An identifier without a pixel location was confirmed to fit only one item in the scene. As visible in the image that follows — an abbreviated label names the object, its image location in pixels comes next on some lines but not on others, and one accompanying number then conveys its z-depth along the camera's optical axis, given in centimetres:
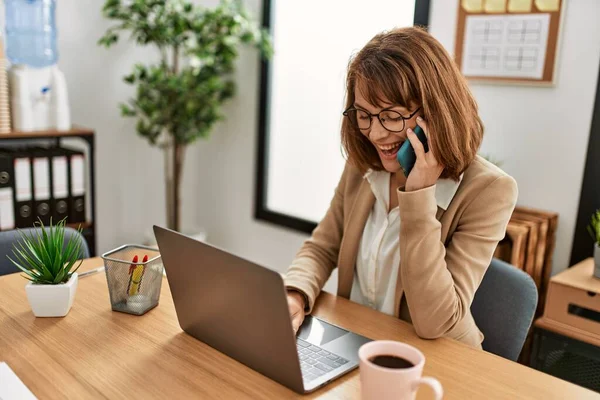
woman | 119
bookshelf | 246
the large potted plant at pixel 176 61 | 270
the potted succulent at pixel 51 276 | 117
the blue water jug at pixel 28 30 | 261
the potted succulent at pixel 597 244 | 180
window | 280
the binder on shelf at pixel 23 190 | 239
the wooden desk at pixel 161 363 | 93
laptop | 88
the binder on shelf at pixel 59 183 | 251
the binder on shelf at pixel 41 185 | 245
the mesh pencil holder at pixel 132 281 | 119
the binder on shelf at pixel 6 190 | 236
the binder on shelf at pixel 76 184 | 256
